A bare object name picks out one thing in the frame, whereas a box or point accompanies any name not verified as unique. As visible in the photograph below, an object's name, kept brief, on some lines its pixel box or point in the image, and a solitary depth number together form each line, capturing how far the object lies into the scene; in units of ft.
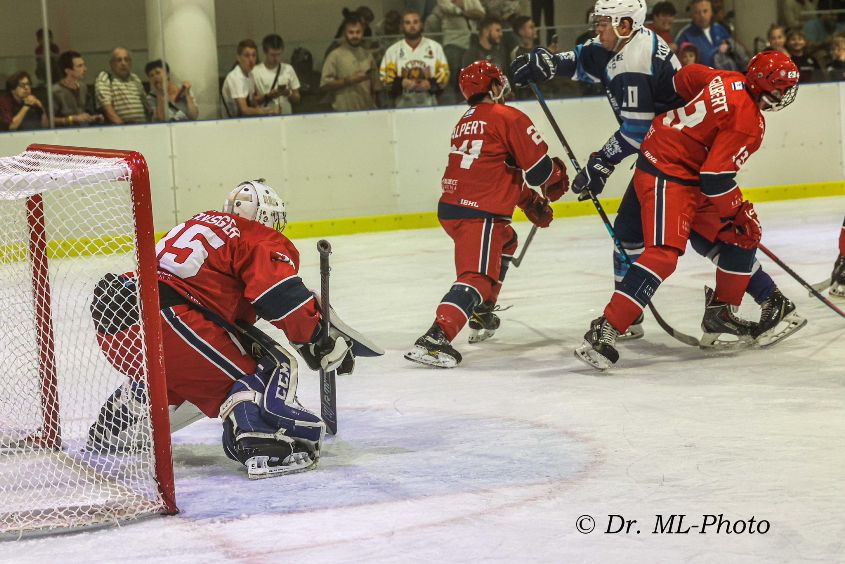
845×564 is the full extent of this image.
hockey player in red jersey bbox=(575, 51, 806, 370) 28.81
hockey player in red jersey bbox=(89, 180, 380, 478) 20.75
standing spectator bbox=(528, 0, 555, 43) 62.85
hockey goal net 18.76
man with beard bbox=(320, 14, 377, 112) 59.62
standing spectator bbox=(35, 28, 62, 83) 55.06
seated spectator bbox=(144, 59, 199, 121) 56.18
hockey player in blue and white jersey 31.45
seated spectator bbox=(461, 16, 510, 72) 61.61
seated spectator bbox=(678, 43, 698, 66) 62.95
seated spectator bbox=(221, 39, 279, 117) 58.03
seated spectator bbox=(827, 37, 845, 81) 64.69
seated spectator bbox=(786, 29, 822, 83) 64.90
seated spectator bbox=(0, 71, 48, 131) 54.49
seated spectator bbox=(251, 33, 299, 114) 58.54
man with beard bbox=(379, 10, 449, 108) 60.18
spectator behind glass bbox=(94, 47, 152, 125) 55.83
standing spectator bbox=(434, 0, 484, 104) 61.46
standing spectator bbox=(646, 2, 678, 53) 64.13
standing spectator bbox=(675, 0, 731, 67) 64.54
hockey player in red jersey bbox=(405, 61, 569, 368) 31.14
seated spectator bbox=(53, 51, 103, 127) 55.11
